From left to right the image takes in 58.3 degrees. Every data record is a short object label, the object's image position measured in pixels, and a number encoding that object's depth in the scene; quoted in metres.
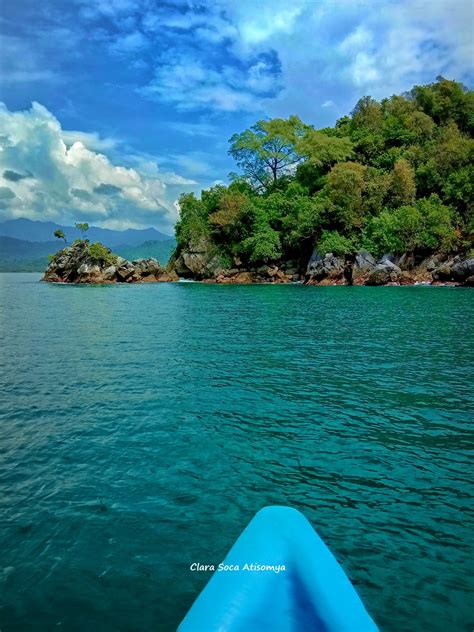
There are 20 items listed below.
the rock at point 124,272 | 76.12
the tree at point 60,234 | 88.69
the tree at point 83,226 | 87.62
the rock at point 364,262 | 58.09
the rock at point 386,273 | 55.09
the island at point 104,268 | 76.06
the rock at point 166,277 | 77.16
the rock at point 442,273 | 52.38
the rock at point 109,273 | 75.88
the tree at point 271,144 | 74.81
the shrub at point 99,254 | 76.44
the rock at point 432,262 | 55.88
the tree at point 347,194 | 61.07
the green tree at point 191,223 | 75.44
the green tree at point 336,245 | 60.22
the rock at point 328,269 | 60.00
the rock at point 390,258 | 57.97
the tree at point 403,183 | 60.62
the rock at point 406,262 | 57.94
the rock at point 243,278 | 70.44
